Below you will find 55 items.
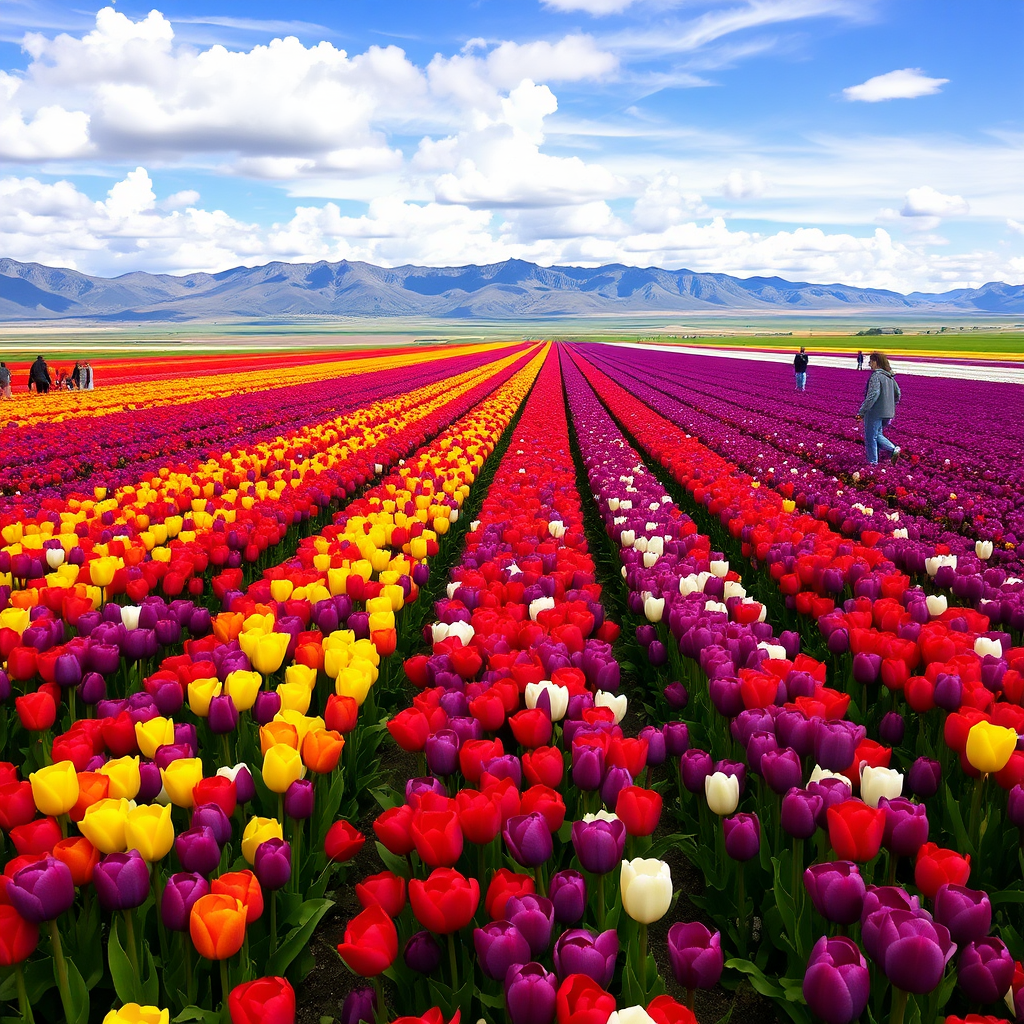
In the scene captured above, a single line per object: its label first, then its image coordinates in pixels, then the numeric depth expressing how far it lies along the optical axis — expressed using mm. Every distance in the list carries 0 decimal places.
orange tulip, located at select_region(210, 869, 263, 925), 1974
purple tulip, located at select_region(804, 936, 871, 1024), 1723
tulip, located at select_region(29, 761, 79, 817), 2336
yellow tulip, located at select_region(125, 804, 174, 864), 2168
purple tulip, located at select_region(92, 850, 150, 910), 2068
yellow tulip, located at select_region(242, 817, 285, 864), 2301
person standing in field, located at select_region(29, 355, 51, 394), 29469
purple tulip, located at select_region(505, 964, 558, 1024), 1704
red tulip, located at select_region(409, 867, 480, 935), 1954
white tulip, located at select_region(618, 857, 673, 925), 2002
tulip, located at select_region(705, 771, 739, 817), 2596
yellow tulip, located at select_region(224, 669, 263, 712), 3184
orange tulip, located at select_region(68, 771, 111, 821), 2369
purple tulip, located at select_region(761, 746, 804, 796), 2574
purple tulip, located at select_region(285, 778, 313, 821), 2543
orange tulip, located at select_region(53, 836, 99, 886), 2127
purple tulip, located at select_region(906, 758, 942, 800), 2689
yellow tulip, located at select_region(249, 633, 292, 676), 3510
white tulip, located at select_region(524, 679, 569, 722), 3117
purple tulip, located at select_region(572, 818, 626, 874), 2205
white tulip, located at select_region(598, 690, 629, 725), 3184
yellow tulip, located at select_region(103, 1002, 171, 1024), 1649
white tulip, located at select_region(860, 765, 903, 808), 2439
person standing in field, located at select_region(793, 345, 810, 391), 29688
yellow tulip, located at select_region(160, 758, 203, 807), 2482
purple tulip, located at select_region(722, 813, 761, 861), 2432
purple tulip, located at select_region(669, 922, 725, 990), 1904
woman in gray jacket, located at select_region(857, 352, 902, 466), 12812
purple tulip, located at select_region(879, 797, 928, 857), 2236
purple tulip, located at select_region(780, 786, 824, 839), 2348
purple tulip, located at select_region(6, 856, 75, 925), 1957
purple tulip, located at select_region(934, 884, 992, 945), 1850
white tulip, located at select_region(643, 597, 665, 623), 4590
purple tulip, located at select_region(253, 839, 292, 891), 2207
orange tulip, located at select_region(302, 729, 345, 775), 2660
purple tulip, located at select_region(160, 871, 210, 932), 2020
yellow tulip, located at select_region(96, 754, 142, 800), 2400
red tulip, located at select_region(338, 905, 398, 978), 1831
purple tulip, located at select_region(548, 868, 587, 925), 2096
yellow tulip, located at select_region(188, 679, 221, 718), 3137
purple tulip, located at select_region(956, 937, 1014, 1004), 1808
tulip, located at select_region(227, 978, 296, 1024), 1640
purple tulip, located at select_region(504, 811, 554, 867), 2221
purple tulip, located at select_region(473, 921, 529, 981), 1847
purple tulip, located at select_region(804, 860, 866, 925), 1975
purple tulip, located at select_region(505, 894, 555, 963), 1892
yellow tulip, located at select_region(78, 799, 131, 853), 2164
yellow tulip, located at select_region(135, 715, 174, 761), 2797
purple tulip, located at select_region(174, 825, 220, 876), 2191
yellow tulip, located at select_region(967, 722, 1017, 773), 2572
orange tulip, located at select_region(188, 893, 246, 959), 1911
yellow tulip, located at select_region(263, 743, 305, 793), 2559
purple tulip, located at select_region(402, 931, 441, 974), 2047
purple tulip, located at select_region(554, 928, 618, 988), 1778
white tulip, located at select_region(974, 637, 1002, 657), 3607
